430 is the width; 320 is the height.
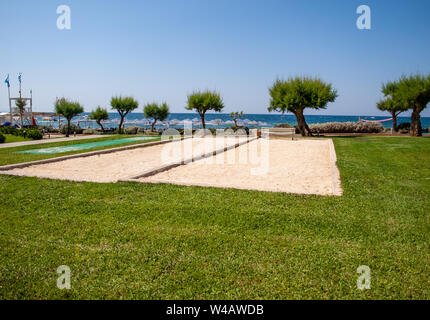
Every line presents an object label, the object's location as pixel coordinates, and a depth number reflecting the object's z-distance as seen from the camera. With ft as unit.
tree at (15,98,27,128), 107.18
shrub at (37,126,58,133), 101.93
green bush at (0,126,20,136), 64.28
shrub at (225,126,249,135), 81.93
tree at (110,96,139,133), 105.19
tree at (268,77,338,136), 75.19
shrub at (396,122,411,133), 92.69
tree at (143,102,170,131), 114.42
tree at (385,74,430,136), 71.82
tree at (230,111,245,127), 93.70
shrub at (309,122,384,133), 99.63
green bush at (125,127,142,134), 101.55
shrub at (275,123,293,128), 93.03
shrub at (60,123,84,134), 94.67
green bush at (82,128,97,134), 97.63
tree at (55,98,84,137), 95.45
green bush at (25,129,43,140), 61.46
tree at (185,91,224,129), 93.76
